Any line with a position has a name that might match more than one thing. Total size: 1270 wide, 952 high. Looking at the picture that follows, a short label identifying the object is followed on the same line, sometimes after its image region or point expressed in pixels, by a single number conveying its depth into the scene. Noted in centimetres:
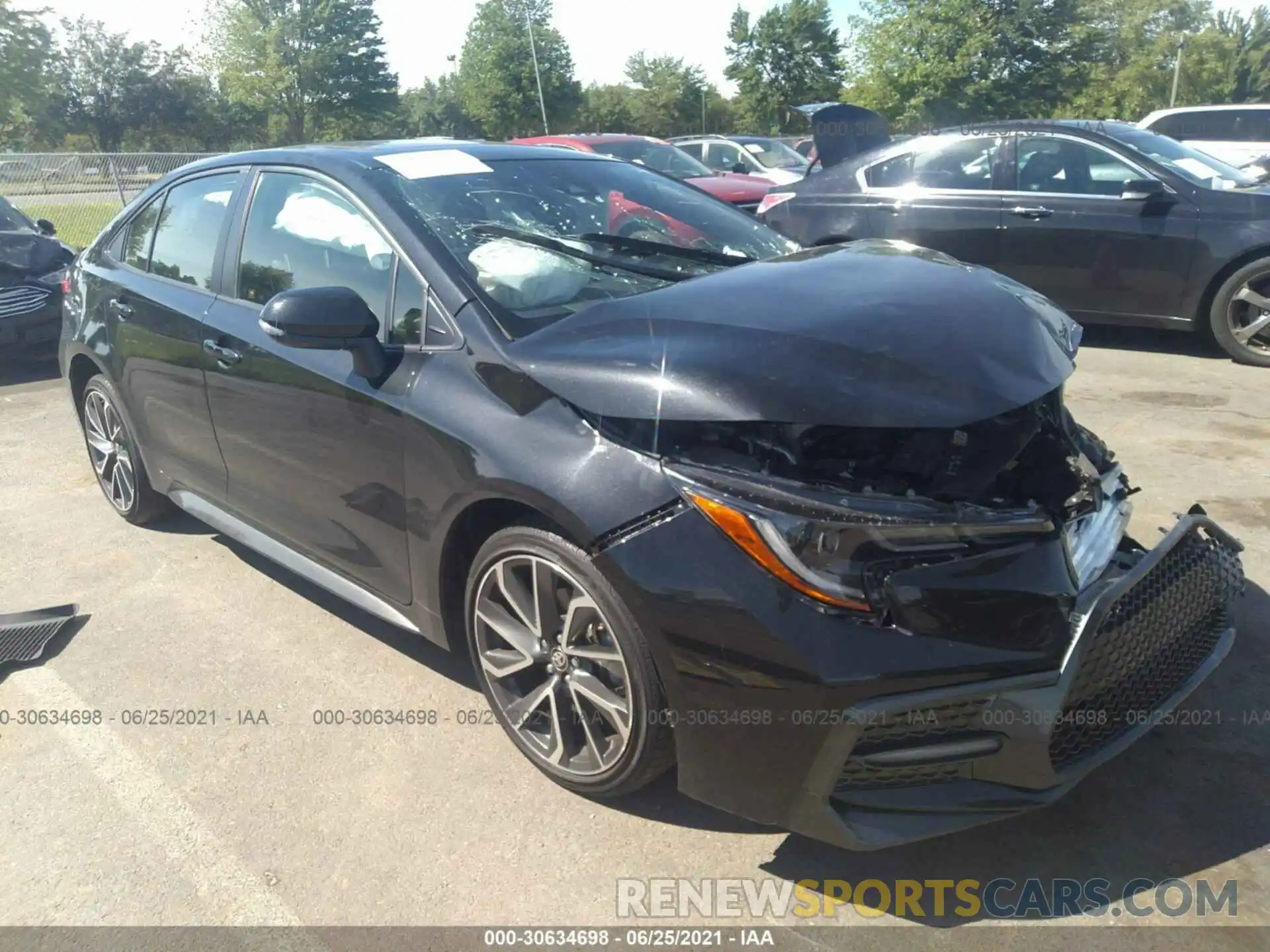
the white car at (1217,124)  1420
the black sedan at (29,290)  841
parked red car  1164
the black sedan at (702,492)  211
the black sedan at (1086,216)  648
